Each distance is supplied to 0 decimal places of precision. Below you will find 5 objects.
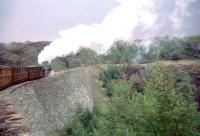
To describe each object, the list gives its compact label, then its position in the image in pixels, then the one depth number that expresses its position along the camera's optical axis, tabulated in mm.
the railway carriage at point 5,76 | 15312
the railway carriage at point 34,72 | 26552
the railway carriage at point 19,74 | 20455
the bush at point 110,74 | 50831
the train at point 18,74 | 16031
